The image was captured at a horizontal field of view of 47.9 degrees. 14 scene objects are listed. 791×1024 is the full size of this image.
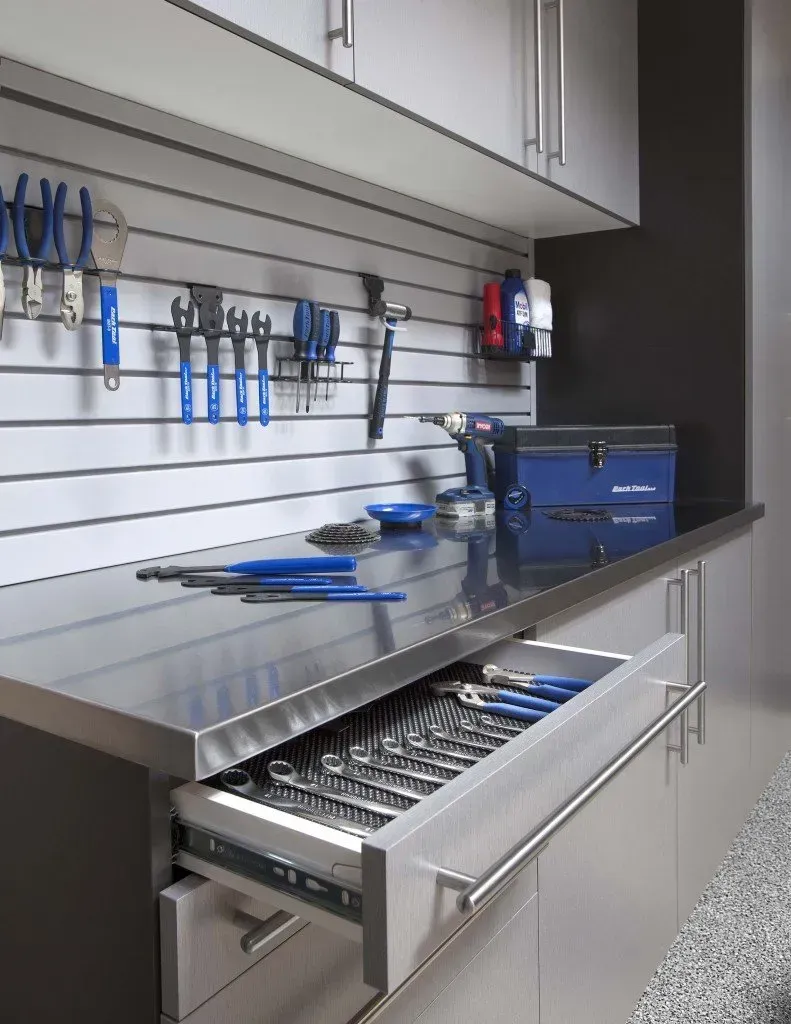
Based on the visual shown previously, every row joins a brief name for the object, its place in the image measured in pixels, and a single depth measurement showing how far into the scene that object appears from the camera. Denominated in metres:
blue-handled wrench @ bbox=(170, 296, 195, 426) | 1.48
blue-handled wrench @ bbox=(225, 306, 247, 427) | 1.57
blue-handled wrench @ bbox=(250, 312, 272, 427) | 1.62
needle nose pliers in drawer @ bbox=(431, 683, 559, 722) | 1.08
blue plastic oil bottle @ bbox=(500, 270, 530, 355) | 2.34
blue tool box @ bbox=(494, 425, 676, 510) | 2.17
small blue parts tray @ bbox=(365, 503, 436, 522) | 1.83
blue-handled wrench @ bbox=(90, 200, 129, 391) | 1.34
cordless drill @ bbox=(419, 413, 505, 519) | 1.97
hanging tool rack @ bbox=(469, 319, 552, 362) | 2.36
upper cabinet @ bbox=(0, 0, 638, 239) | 1.16
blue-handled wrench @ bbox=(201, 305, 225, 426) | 1.53
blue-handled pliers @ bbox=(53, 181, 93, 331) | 1.30
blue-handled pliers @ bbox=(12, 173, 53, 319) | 1.23
